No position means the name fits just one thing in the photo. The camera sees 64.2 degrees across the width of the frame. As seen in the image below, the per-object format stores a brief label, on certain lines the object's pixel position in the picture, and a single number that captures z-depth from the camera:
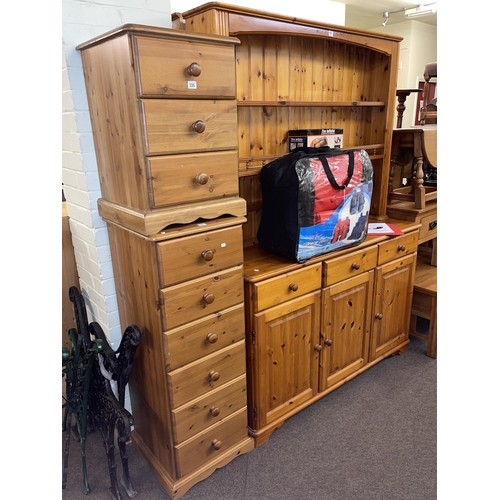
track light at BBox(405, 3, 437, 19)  5.61
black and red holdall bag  1.73
